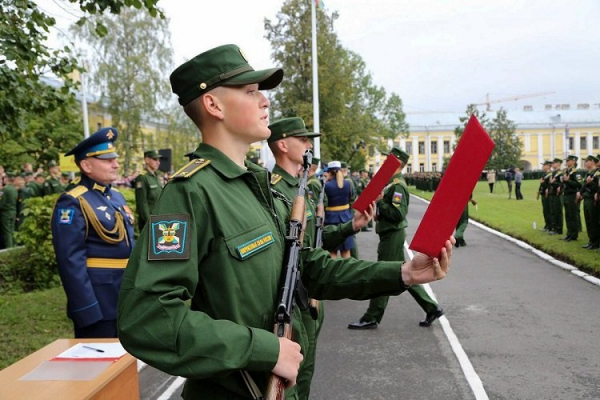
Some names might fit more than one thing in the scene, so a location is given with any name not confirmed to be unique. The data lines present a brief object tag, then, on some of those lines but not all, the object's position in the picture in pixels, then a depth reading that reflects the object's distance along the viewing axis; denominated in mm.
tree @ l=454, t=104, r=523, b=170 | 48562
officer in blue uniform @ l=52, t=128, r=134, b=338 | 3723
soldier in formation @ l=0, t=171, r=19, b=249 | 14305
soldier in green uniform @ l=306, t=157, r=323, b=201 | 7730
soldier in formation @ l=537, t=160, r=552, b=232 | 16422
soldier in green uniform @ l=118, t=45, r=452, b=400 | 1566
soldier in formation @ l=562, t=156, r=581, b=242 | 13891
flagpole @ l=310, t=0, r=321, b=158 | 20516
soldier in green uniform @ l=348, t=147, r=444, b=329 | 6773
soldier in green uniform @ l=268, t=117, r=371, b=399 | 3244
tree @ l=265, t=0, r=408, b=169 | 32906
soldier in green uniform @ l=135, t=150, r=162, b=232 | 11031
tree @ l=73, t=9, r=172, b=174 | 35719
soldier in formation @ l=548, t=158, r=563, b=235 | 15555
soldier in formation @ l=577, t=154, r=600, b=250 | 12414
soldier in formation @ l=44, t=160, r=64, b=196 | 16438
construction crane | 144275
